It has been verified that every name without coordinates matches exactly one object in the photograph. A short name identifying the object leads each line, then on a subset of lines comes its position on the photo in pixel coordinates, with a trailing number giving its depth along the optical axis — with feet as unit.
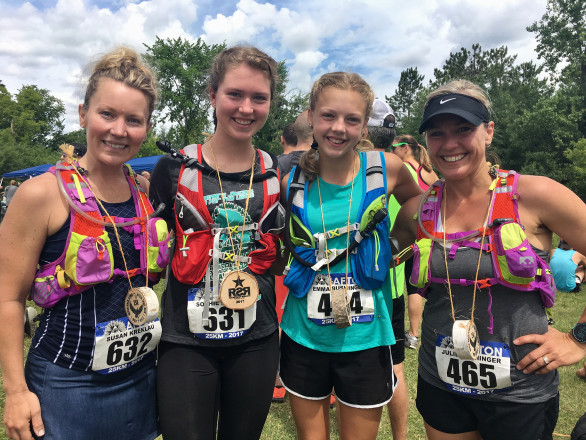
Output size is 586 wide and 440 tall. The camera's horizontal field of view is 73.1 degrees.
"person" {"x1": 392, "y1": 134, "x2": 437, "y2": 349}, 12.61
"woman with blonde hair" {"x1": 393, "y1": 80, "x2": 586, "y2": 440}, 5.62
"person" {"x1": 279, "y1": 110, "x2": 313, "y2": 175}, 14.16
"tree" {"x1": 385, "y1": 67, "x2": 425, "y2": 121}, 211.20
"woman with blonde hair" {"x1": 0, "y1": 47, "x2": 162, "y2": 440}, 5.31
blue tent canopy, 53.52
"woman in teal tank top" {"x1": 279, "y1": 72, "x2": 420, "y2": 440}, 6.85
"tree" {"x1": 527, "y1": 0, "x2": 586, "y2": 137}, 103.09
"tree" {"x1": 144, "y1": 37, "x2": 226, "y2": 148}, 115.14
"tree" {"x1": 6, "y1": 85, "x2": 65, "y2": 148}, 165.27
